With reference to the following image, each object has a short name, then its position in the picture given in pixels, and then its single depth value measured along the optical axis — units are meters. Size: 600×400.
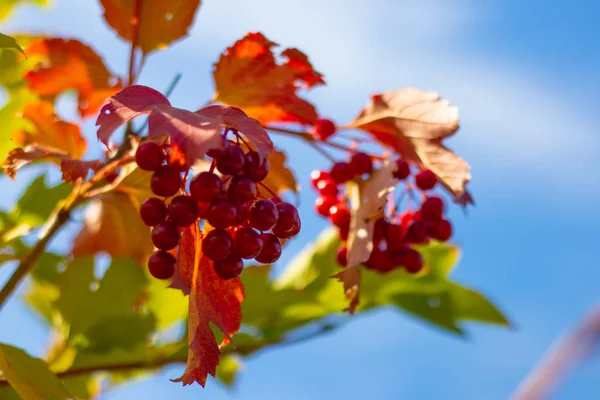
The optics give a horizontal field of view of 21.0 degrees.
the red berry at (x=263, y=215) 0.52
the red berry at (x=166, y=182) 0.52
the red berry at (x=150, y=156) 0.52
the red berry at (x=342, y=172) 0.63
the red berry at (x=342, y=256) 0.64
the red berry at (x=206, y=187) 0.52
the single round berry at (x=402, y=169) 0.63
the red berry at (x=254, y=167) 0.52
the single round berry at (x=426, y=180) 0.64
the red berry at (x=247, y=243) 0.53
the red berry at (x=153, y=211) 0.53
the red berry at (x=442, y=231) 0.65
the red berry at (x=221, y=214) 0.52
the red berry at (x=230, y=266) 0.53
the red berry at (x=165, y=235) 0.53
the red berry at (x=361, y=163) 0.63
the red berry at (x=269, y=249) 0.54
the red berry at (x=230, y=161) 0.52
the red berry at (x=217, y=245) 0.52
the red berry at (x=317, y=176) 0.67
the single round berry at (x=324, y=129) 0.63
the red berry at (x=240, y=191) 0.52
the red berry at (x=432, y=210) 0.64
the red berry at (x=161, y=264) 0.54
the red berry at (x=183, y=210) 0.52
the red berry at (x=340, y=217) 0.64
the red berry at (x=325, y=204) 0.66
